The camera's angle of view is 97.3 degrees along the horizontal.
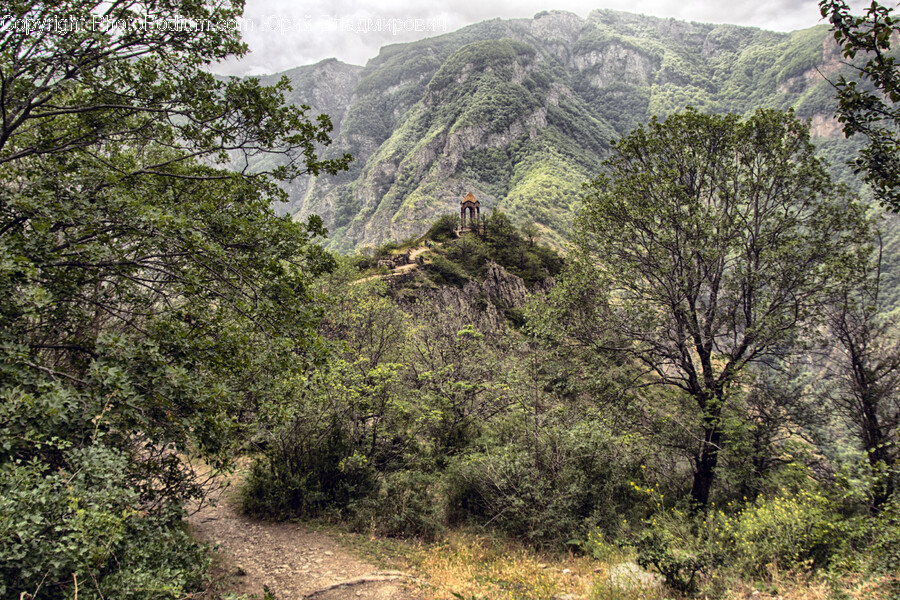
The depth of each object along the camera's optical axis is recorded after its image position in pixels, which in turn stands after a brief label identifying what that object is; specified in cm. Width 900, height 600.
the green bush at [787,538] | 565
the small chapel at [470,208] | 4663
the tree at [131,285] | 331
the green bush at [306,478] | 938
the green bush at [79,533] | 297
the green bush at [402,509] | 895
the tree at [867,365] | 909
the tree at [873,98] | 361
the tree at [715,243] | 947
